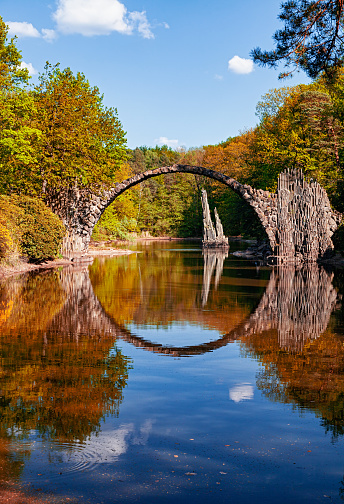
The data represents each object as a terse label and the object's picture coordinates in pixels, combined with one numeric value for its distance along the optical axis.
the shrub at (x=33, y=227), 27.14
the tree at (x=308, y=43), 13.41
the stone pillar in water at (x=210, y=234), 58.59
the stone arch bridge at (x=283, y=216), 34.16
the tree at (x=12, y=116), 27.95
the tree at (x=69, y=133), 33.09
